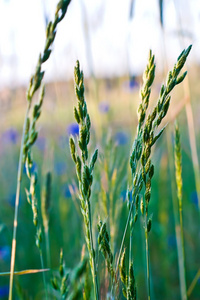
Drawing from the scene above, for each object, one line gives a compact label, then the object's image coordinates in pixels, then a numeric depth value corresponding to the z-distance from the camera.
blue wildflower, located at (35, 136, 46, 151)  2.77
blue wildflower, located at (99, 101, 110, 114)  2.84
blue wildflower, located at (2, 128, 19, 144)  2.59
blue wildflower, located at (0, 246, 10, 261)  1.28
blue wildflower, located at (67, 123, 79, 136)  2.12
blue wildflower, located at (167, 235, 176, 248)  1.64
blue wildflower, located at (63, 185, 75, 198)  1.76
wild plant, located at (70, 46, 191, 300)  0.42
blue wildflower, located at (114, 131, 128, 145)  2.76
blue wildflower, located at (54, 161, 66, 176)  2.11
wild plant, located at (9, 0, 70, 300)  0.43
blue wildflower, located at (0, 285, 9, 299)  0.97
